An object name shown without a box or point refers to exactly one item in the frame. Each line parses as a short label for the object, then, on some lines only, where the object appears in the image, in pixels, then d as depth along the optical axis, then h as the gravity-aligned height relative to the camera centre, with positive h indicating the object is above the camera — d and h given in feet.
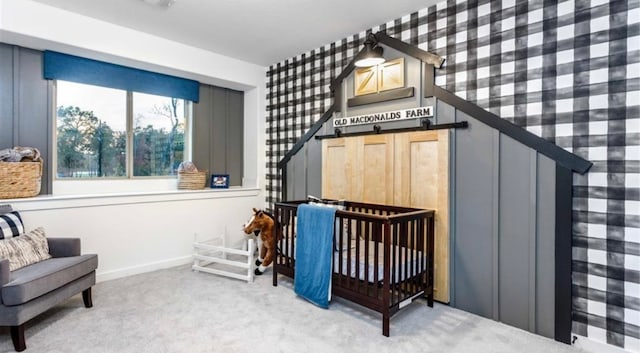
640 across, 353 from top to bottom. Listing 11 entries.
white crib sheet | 7.52 -2.23
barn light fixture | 8.87 +3.43
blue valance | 10.07 +3.47
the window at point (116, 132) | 10.86 +1.56
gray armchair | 6.23 -2.39
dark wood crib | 7.18 -2.18
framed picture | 13.69 -0.31
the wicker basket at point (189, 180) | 12.83 -0.25
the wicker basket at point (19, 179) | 8.68 -0.16
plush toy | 11.03 -2.14
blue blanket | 8.29 -2.17
